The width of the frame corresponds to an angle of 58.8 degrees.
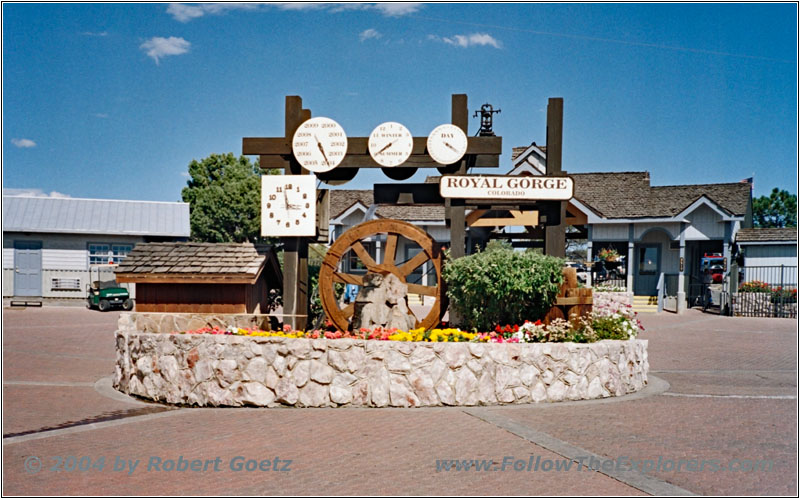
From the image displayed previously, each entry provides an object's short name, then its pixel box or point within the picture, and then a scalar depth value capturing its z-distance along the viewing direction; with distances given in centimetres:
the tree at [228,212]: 4056
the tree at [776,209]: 6253
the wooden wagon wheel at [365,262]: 1240
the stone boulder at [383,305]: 1121
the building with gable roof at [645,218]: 2891
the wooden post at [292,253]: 1213
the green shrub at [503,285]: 998
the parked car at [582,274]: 3149
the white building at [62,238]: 2988
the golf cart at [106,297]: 2720
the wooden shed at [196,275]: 1187
